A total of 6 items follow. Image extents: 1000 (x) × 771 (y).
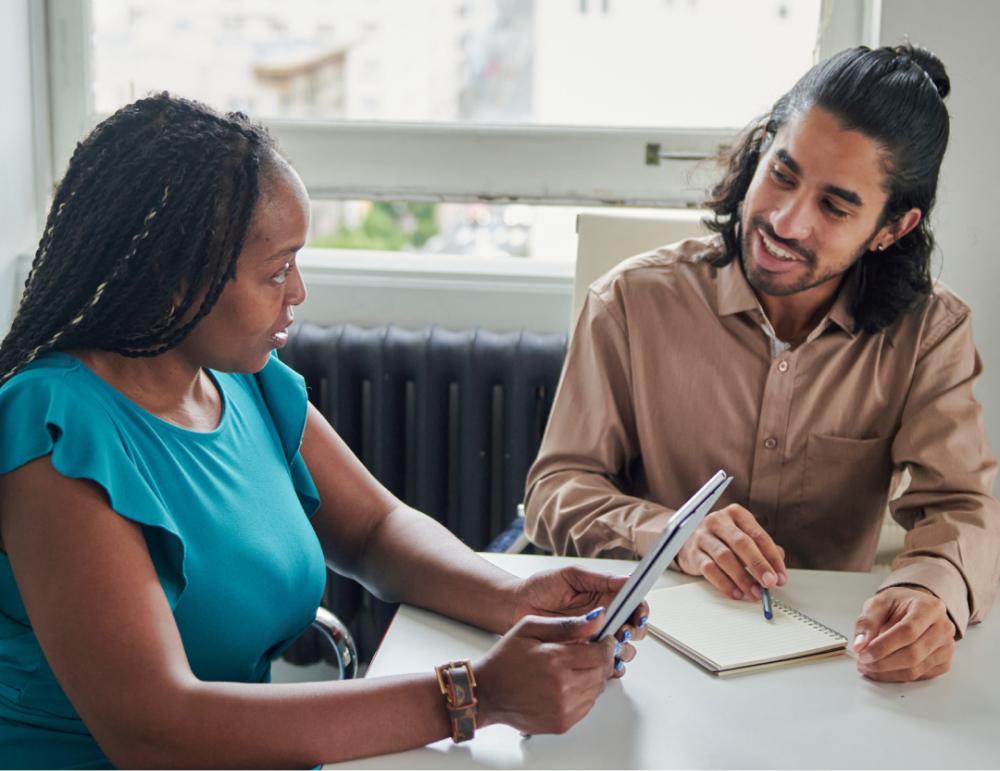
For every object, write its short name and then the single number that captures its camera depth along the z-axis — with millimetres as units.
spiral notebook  1166
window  2383
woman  957
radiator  2260
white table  983
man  1531
